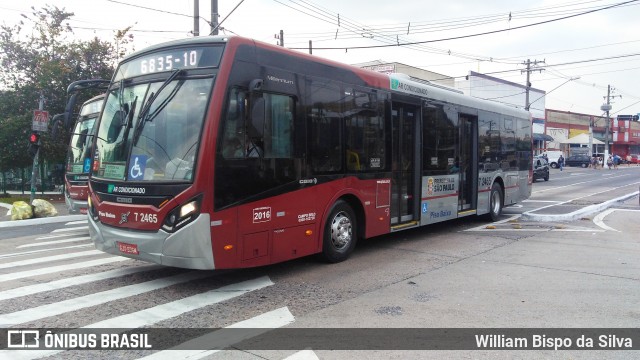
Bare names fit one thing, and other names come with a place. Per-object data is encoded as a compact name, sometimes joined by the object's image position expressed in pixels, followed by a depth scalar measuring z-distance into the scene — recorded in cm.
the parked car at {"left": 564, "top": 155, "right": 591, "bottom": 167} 6053
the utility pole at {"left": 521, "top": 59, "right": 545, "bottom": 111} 4196
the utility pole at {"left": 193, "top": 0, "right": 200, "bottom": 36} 1789
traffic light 1487
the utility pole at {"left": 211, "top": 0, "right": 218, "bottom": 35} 1728
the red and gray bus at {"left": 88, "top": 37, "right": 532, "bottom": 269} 579
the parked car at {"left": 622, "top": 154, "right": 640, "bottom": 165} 7670
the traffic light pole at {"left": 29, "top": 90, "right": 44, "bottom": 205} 1546
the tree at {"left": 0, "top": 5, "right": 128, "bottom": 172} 1988
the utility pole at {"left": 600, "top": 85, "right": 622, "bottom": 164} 6172
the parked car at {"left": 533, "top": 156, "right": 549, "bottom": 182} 3344
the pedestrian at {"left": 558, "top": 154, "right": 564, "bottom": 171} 5211
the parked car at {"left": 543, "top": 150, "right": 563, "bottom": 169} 5366
